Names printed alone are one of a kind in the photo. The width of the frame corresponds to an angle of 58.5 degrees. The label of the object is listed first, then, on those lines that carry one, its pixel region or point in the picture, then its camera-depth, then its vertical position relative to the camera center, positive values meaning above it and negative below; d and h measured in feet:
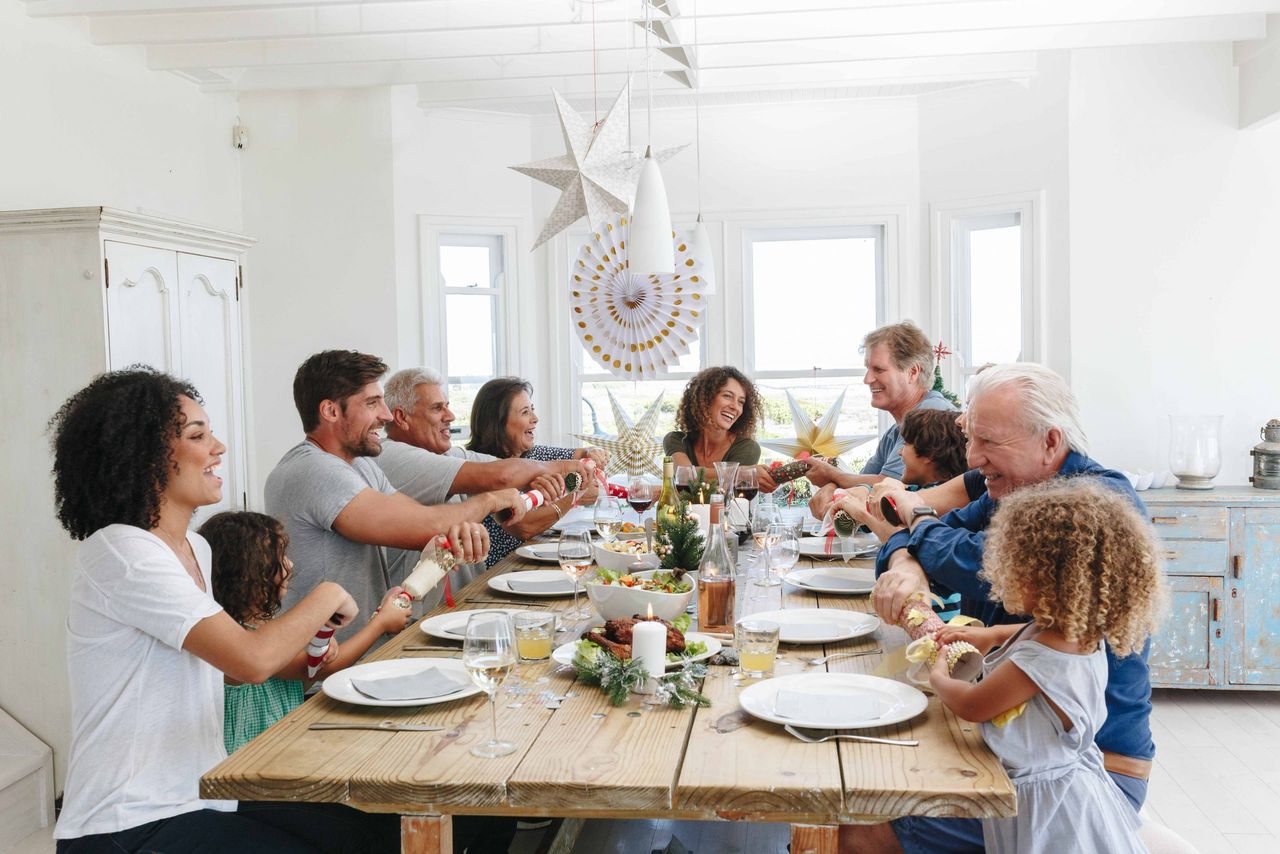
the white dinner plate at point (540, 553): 10.78 -1.74
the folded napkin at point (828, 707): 5.75 -1.76
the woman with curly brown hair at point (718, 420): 15.16 -0.69
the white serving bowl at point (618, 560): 8.68 -1.46
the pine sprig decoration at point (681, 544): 8.81 -1.36
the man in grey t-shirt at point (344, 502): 9.13 -1.01
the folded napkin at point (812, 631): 7.41 -1.76
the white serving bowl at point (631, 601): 7.16 -1.46
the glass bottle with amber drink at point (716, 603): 7.59 -1.57
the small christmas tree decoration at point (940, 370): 16.15 -0.11
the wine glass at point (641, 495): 10.55 -1.16
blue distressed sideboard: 15.05 -3.08
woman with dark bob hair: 13.30 -0.57
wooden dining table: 4.98 -1.82
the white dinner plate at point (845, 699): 5.70 -1.76
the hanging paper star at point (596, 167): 11.03 +2.01
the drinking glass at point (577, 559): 8.32 -1.42
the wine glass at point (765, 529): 8.85 -1.31
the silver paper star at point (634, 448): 16.15 -1.12
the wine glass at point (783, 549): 8.57 -1.38
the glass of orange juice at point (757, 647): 6.46 -1.59
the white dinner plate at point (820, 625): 7.38 -1.75
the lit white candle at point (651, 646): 6.42 -1.56
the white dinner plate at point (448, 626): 7.55 -1.71
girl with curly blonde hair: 5.43 -1.41
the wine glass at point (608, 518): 9.67 -1.31
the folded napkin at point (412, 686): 6.17 -1.72
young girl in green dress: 7.75 -1.57
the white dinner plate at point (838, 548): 10.82 -1.77
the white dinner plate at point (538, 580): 9.06 -1.73
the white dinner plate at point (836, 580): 9.01 -1.75
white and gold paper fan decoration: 17.57 +0.97
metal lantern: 15.72 -1.42
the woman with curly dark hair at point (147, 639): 6.21 -1.46
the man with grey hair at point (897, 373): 13.38 -0.09
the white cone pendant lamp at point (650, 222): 9.86 +1.27
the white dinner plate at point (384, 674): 6.11 -1.72
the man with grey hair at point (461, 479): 11.21 -1.05
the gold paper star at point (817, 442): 14.24 -0.96
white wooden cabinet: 12.07 +0.19
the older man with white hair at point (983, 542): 6.56 -1.23
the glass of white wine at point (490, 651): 5.35 -1.31
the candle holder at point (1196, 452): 15.75 -1.29
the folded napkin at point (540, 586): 9.12 -1.73
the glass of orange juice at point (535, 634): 6.89 -1.61
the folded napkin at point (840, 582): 9.10 -1.76
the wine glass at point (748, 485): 11.02 -1.14
